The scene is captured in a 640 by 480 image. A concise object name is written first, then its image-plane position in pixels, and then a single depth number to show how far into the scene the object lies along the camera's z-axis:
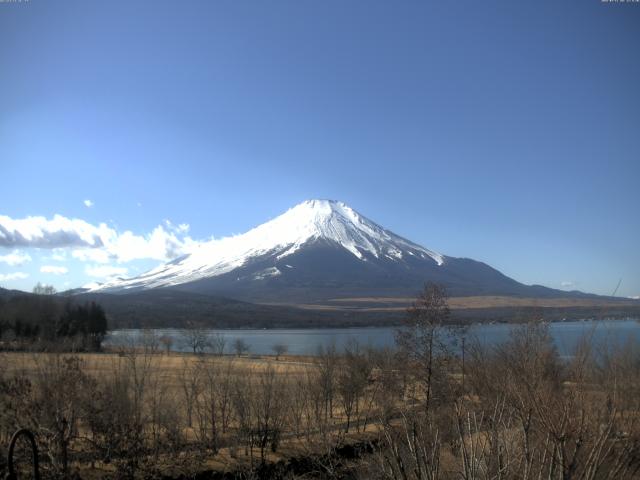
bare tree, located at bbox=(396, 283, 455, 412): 21.67
